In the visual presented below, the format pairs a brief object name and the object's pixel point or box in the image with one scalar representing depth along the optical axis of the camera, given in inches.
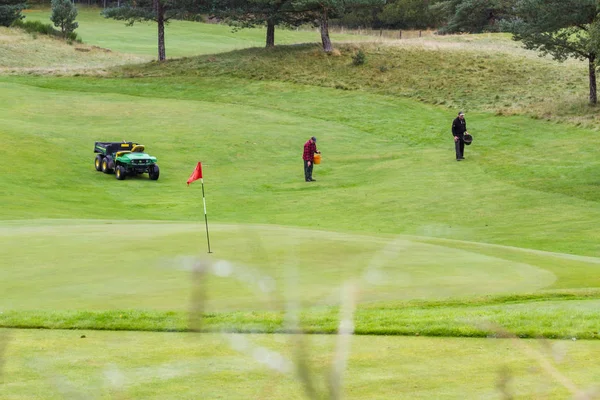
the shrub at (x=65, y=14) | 3754.9
